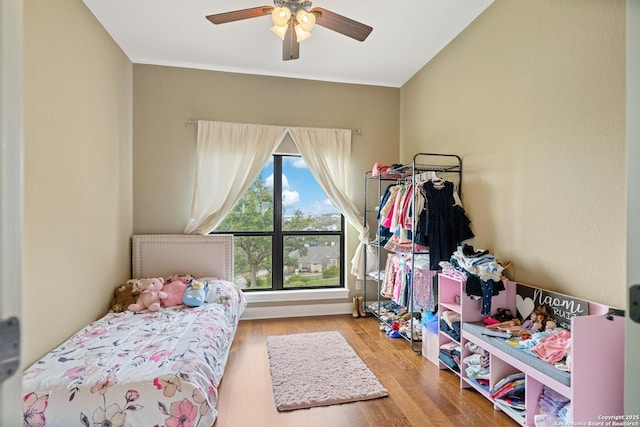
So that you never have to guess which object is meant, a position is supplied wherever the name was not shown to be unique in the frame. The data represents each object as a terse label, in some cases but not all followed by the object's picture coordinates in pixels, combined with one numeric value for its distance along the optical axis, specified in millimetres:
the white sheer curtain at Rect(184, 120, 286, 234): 3600
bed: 1525
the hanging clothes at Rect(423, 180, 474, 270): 2734
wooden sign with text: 1824
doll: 1978
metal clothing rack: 2953
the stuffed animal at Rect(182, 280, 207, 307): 2881
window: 3891
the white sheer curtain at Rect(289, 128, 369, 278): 3828
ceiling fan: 2143
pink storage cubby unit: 1513
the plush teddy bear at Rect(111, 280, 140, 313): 2838
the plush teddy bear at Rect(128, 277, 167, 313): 2812
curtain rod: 3623
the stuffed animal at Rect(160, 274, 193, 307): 2939
